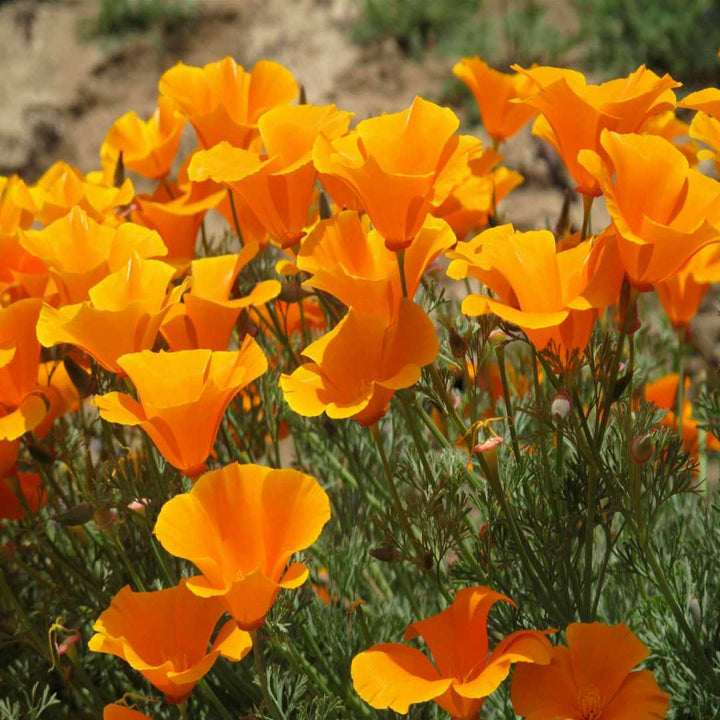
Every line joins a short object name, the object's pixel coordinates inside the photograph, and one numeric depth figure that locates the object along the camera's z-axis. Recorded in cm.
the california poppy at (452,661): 94
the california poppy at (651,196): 95
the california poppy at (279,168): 101
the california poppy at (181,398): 96
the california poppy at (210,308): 102
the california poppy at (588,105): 98
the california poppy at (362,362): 96
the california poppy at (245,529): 94
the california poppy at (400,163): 96
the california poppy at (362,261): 97
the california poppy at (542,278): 95
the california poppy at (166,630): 96
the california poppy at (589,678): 95
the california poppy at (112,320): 98
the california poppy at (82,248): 104
